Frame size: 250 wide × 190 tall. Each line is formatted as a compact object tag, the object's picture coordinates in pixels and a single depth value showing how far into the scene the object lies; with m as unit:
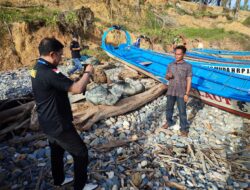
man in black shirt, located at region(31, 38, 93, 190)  2.41
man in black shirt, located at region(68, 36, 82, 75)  9.55
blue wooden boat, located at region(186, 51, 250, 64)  8.69
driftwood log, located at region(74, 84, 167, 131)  5.10
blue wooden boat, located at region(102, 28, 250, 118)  6.01
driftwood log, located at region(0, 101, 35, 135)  4.86
